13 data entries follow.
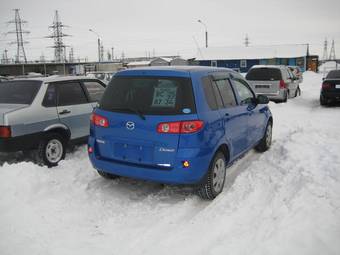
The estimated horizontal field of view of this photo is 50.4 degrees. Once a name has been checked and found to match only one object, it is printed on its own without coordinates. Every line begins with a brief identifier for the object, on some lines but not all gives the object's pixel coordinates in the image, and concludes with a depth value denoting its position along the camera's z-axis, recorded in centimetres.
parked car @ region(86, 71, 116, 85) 3045
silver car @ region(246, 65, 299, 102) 1600
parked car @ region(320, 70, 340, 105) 1507
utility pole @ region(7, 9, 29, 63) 7675
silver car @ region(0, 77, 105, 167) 605
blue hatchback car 461
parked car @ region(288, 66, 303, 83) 2655
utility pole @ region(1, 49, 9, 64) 7438
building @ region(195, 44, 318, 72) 6119
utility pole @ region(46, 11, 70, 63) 7981
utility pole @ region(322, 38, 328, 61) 11271
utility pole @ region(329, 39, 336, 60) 12148
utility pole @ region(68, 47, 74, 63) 9584
